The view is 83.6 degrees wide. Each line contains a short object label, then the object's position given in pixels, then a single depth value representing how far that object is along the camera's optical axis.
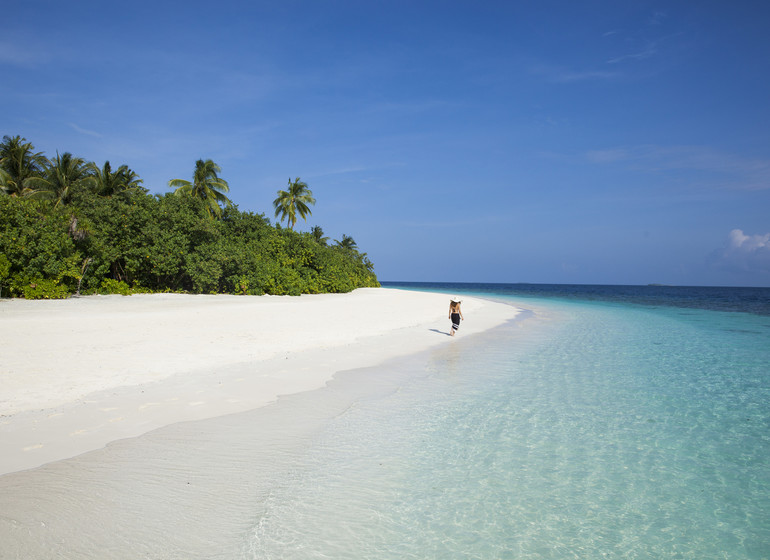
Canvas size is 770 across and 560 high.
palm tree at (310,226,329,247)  61.46
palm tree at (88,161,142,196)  35.56
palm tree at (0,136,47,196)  35.09
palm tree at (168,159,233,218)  41.03
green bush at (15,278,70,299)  17.69
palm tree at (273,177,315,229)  50.34
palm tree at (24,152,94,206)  32.72
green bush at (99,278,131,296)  21.84
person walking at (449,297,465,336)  15.52
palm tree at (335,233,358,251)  70.81
